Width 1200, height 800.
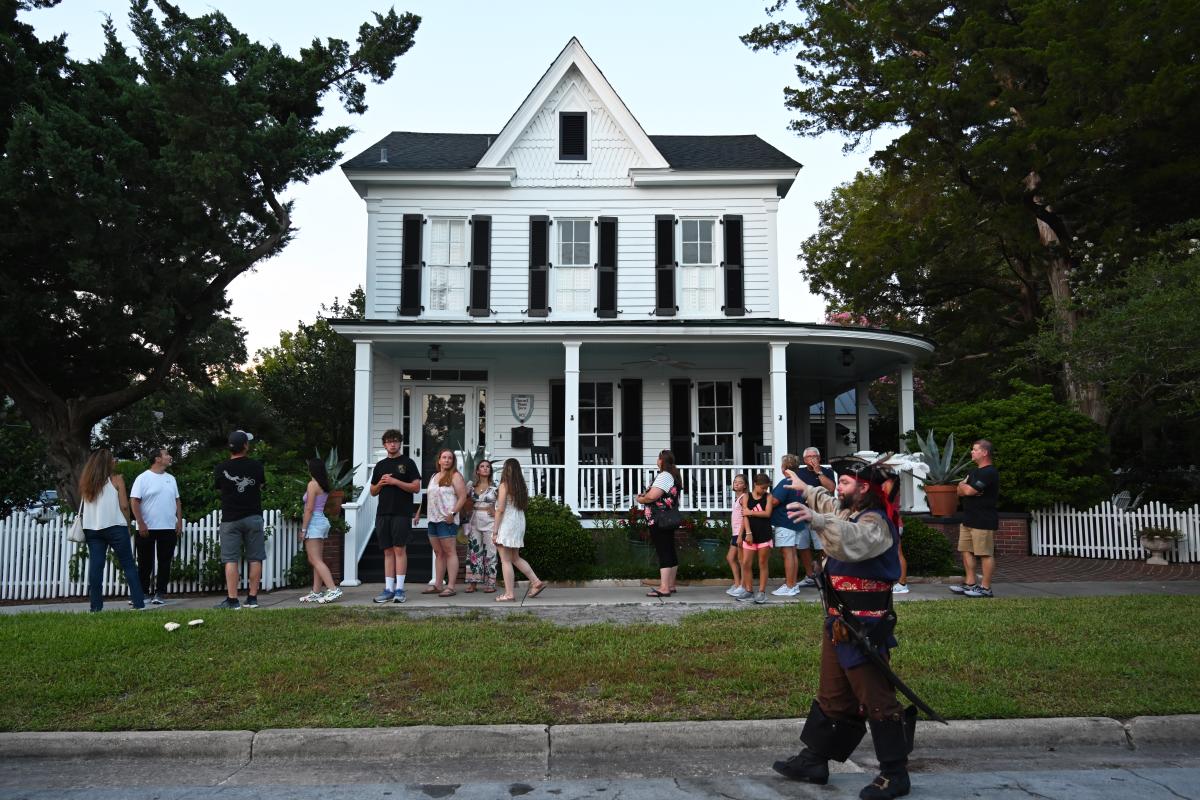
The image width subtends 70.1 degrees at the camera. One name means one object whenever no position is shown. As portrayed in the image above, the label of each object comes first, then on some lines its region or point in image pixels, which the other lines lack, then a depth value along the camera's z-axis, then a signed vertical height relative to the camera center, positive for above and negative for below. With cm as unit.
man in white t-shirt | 963 -49
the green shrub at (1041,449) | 1423 +42
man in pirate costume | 432 -86
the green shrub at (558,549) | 1138 -101
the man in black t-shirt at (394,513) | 970 -46
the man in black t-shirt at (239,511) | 910 -41
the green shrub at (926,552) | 1147 -104
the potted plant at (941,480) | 1255 -9
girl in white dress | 985 -54
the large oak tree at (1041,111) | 1533 +710
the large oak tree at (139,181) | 1342 +466
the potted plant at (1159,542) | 1318 -104
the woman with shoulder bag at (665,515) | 972 -47
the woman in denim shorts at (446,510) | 1018 -44
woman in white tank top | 893 -53
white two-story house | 1616 +375
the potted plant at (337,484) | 998 -15
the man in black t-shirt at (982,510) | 940 -40
